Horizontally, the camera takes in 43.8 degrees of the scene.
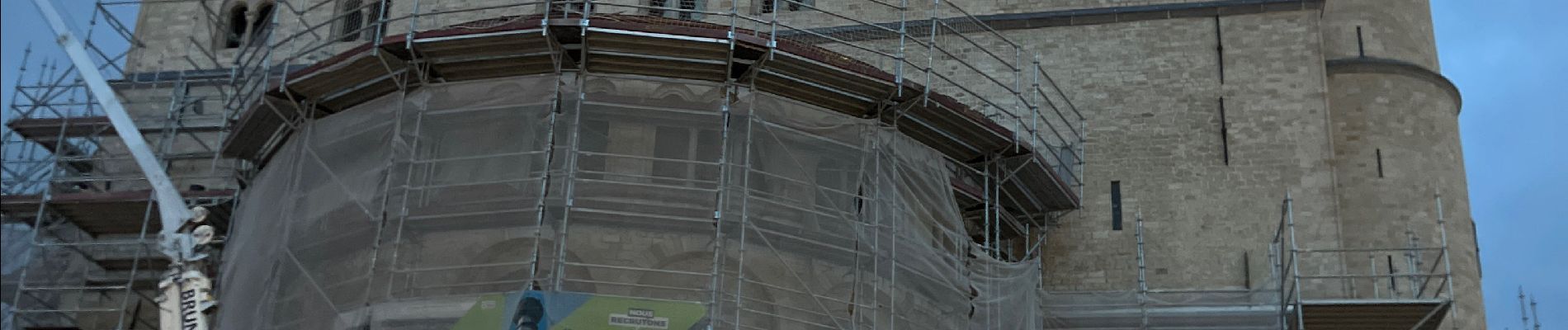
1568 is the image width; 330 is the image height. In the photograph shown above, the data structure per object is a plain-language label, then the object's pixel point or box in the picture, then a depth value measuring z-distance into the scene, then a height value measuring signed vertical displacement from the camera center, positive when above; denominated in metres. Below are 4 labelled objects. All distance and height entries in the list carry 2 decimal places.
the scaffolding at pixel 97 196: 27.23 +8.45
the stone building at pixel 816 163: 22.02 +8.63
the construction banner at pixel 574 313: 20.70 +5.55
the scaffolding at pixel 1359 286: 24.81 +7.92
